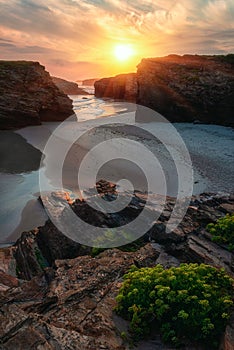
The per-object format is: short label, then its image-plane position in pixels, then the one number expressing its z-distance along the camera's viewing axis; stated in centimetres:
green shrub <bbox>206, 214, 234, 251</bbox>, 941
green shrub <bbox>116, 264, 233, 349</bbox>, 610
